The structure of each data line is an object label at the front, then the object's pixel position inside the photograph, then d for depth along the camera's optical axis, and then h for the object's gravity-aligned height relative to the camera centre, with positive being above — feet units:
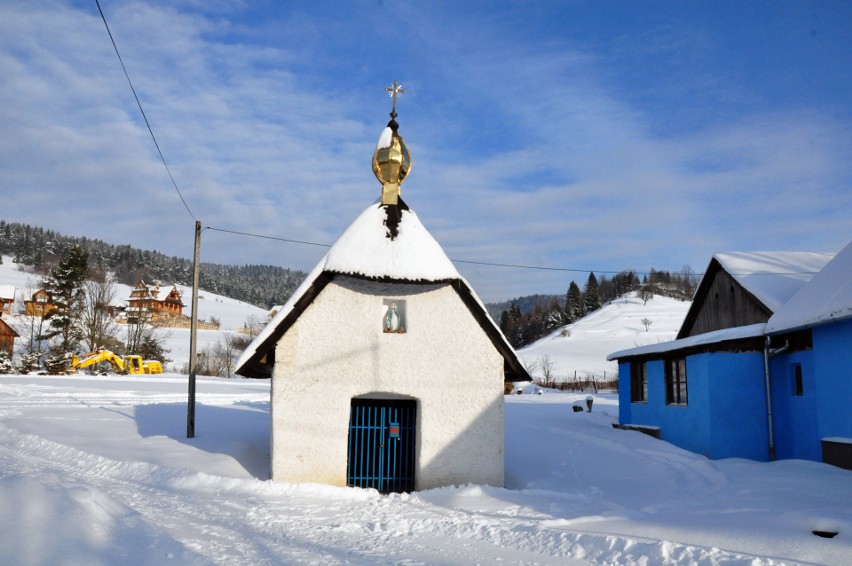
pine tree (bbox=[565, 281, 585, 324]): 389.78 +36.36
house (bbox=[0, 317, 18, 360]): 200.31 +7.27
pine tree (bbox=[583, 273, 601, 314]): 404.57 +40.85
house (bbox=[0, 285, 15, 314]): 244.01 +23.58
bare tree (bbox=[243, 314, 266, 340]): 287.73 +18.33
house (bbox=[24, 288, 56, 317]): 175.96 +17.00
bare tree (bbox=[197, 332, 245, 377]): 222.48 +1.63
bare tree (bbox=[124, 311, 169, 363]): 194.49 +5.45
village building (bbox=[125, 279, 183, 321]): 296.92 +30.19
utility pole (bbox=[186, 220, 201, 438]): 58.59 +2.18
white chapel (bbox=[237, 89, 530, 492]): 40.19 -0.63
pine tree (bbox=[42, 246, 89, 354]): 172.04 +16.40
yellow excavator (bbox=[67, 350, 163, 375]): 148.33 -0.83
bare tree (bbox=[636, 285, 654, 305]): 390.24 +43.53
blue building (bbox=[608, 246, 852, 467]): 45.19 -1.21
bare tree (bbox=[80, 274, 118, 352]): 179.11 +12.28
